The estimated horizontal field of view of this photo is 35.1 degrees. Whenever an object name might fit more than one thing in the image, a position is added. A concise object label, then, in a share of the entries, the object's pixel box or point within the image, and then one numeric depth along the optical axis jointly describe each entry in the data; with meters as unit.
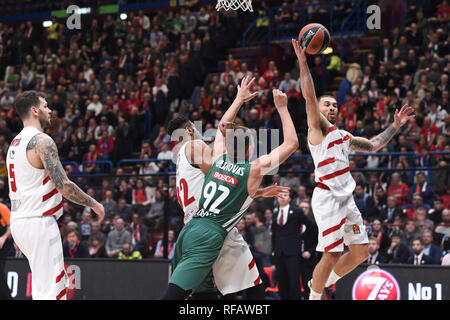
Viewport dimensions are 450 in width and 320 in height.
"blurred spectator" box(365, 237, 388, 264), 10.86
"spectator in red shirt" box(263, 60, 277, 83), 17.34
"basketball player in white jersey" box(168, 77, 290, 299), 6.29
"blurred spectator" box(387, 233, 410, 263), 10.71
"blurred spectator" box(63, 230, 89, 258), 12.32
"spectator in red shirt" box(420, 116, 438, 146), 13.98
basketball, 7.63
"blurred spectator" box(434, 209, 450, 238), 10.41
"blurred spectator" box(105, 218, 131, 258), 12.22
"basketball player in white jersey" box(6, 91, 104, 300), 6.09
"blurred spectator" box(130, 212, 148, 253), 12.15
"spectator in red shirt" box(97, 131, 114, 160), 17.83
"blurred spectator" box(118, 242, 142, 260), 12.14
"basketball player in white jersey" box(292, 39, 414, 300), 7.48
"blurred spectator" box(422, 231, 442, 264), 10.45
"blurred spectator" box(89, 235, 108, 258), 12.28
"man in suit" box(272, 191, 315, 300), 11.60
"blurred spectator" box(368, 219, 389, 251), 10.91
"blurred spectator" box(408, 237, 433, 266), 10.49
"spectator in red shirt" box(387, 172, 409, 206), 10.97
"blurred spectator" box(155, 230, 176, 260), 11.87
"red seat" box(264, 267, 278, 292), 12.05
